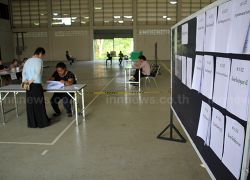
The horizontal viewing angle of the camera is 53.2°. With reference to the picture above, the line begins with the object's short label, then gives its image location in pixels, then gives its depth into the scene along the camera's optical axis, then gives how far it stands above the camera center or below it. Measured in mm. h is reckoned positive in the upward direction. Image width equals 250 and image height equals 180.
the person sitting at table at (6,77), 9448 -727
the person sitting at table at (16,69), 9492 -397
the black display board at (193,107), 1637 -487
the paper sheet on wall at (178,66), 3061 -109
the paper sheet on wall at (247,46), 1286 +57
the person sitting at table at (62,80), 5700 -514
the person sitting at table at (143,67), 9297 -345
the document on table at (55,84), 5225 -553
